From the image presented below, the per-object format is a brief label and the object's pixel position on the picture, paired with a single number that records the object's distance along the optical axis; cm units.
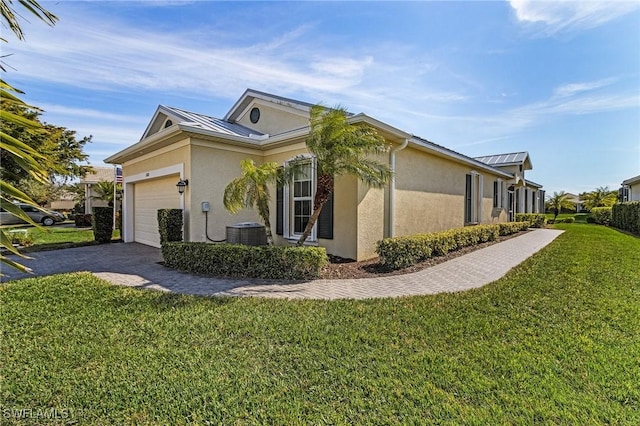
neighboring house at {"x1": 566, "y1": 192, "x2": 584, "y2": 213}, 5371
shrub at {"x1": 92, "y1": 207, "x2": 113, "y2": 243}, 1328
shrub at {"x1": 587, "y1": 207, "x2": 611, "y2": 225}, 2418
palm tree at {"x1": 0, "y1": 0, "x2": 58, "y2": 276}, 142
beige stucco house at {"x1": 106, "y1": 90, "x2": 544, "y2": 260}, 922
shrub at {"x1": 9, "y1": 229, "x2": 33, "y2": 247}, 1254
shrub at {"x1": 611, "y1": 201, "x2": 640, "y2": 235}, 1742
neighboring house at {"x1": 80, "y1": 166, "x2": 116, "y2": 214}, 2431
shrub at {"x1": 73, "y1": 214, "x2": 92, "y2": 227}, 2142
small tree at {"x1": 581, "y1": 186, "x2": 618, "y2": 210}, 3267
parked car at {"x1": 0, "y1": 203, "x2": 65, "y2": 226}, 2174
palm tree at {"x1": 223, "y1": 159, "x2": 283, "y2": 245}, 811
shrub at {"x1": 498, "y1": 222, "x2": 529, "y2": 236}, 1557
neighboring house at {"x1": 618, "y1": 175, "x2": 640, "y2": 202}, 2289
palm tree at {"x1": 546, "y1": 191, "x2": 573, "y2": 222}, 3102
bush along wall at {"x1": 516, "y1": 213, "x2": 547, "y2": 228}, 2189
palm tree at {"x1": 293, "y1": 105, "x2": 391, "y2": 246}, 739
